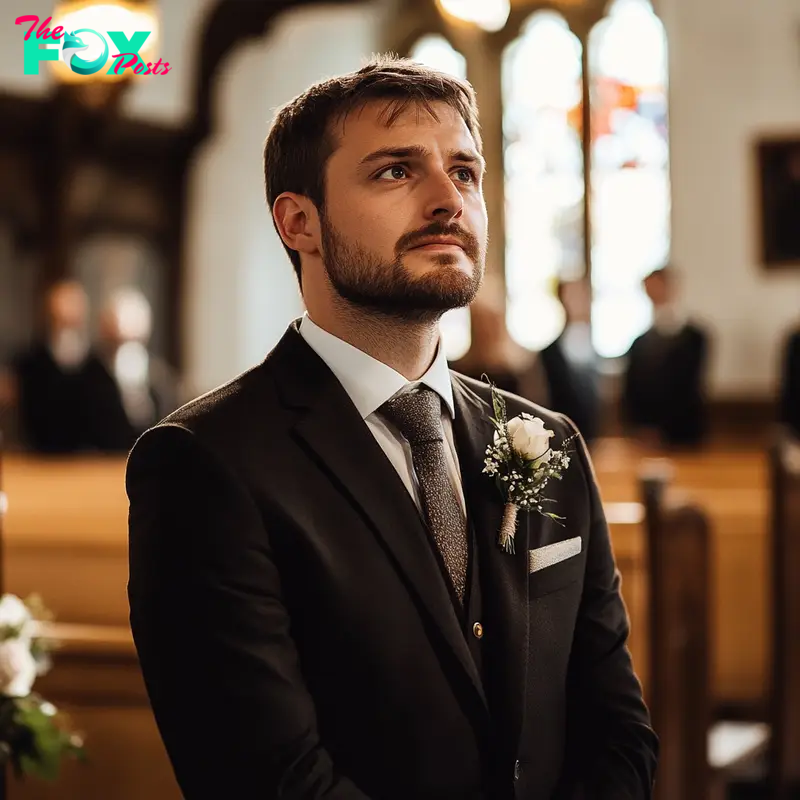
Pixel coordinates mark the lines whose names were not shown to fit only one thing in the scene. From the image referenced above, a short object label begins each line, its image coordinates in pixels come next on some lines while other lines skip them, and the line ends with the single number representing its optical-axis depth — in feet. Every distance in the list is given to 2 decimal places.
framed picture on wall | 32.53
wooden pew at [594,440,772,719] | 15.60
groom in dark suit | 4.64
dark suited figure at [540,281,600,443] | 21.56
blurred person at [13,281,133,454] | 22.29
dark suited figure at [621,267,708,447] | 27.91
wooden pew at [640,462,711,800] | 10.69
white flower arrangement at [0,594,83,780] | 7.75
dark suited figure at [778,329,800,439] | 28.84
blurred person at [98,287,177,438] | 22.67
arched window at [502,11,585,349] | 36.22
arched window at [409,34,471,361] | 36.76
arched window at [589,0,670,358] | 35.22
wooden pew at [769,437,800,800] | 13.58
